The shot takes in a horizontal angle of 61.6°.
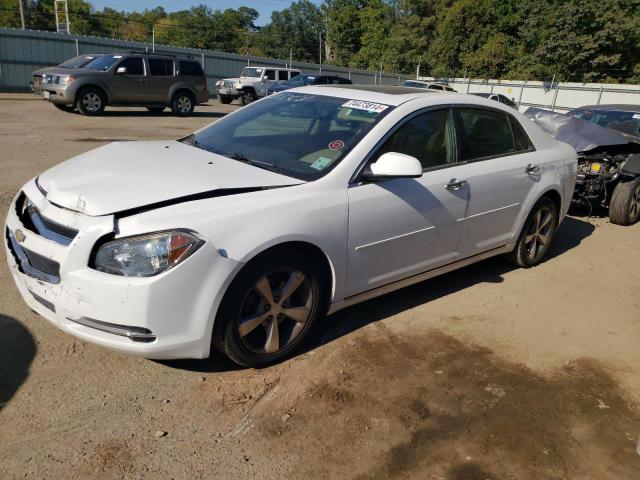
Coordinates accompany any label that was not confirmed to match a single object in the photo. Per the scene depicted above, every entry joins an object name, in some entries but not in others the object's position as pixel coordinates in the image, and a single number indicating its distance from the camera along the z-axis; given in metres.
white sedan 2.66
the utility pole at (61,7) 68.99
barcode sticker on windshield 3.72
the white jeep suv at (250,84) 24.41
